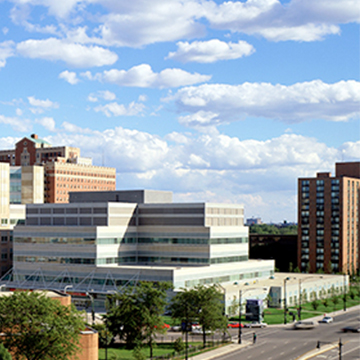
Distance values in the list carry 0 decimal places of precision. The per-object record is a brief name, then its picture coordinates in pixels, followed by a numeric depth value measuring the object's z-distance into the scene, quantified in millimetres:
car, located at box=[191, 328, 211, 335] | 114738
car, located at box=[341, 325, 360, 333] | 118138
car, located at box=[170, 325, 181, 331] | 116694
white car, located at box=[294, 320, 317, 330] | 120688
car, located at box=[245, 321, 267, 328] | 123250
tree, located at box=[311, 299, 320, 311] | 142300
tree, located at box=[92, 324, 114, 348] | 95875
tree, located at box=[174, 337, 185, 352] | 93688
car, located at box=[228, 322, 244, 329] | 122938
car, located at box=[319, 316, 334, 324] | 128413
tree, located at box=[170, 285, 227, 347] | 105750
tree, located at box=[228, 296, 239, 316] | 131250
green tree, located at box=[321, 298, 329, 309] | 147662
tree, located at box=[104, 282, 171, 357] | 98875
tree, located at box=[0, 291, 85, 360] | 73500
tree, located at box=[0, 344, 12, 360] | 66062
